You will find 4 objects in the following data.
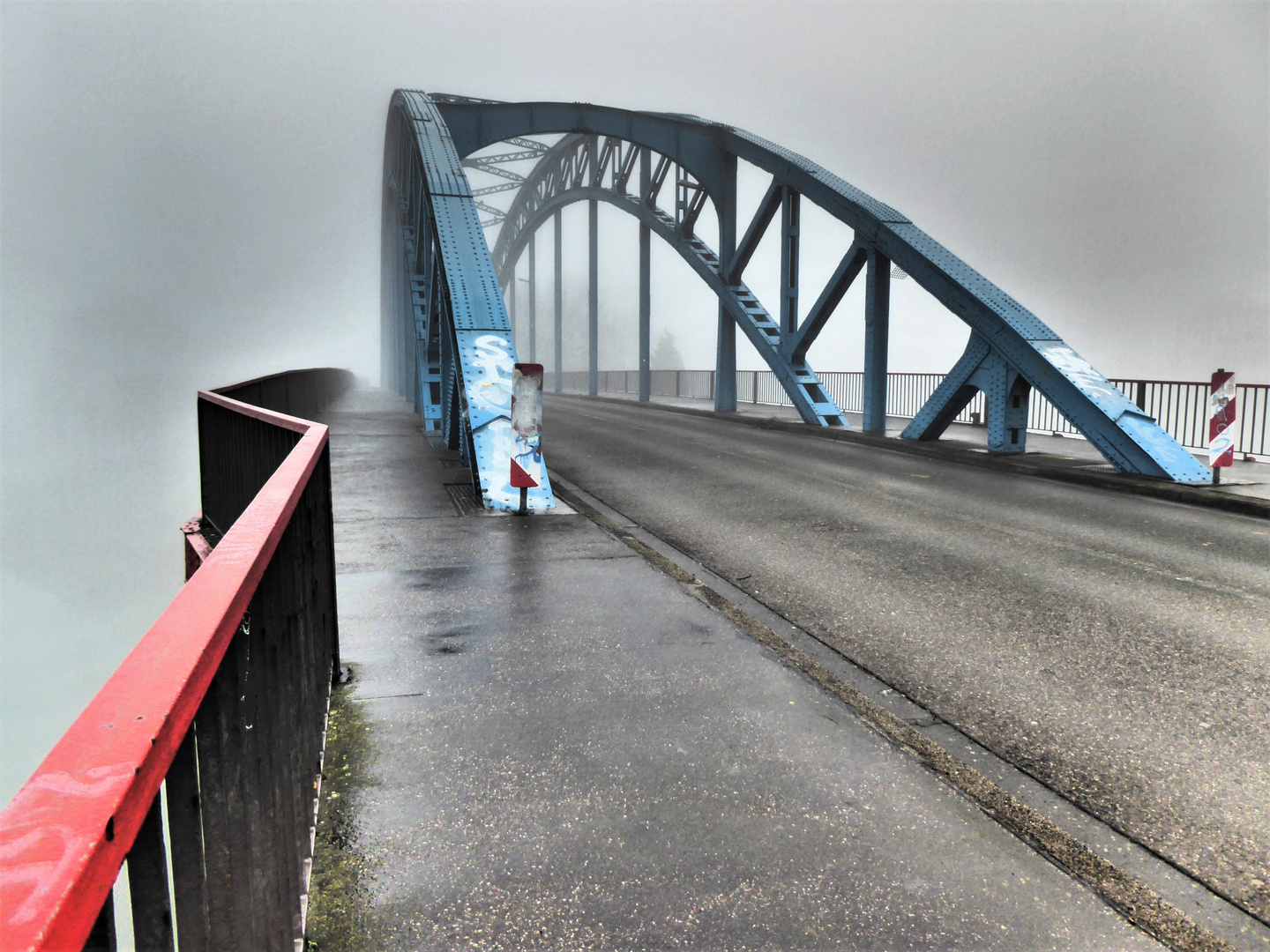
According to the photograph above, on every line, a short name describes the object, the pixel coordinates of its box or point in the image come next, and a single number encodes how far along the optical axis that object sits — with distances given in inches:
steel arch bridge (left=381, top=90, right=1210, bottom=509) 451.5
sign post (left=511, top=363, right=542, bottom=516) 334.3
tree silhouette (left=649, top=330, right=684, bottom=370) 5123.0
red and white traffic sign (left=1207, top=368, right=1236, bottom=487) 415.8
